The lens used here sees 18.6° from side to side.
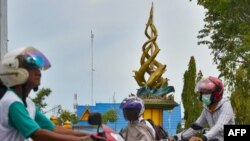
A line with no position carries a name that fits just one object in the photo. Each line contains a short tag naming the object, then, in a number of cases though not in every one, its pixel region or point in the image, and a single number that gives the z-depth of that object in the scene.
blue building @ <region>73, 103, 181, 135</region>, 46.81
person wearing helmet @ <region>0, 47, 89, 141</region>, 4.78
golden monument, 26.83
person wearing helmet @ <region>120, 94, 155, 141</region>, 7.82
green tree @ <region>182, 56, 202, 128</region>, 36.62
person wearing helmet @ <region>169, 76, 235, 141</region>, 6.95
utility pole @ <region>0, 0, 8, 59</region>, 10.85
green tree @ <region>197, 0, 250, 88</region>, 24.59
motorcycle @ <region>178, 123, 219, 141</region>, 7.43
